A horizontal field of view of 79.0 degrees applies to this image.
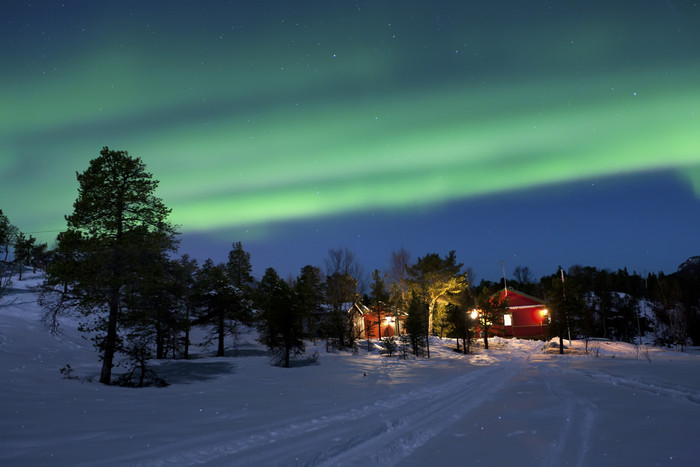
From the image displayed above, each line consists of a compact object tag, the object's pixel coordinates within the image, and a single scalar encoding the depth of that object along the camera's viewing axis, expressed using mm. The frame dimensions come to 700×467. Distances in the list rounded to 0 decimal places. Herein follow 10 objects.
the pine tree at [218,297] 38719
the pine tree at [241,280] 39688
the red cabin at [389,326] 61125
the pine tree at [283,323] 30594
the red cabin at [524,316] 65875
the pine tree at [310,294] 34600
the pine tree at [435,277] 52875
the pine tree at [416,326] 39969
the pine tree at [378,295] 47906
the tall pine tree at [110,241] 19422
